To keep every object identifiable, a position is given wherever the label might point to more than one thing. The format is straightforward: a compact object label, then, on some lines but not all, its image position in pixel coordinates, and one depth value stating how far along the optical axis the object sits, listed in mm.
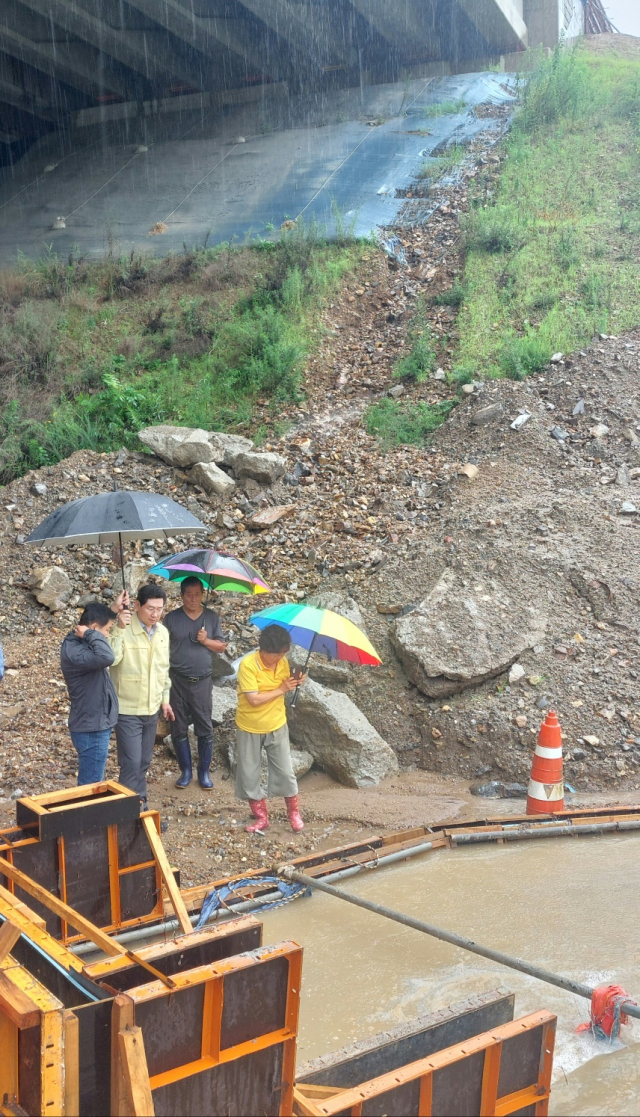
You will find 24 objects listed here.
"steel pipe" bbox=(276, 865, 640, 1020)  3432
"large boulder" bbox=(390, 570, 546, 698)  7246
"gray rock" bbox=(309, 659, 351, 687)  7461
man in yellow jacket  5609
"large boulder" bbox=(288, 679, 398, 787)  6590
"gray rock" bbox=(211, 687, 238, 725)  6875
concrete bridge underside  18562
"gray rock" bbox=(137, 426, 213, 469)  10156
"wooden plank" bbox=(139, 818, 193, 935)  4035
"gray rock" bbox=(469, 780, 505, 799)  6578
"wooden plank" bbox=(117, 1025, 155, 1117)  2258
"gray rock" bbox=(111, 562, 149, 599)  8906
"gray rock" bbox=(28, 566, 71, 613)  8812
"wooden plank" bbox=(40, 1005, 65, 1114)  2291
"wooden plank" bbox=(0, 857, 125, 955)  3072
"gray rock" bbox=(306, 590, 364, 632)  7684
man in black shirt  6285
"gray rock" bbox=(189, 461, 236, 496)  9852
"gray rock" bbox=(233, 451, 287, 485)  9930
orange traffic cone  6074
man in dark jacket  5199
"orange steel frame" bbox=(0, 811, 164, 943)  4207
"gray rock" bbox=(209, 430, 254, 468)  10172
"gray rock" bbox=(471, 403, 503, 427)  10195
